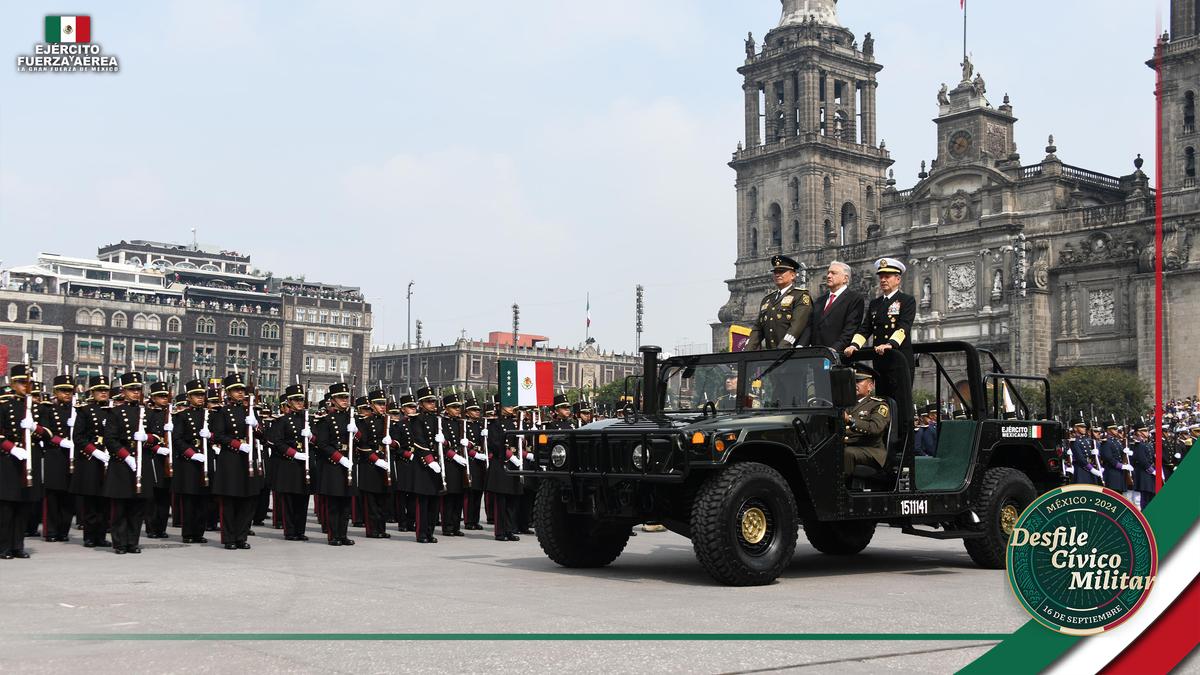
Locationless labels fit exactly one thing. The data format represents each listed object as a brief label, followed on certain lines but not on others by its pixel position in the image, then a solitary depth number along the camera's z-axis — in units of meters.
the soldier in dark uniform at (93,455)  14.48
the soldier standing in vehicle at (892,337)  11.70
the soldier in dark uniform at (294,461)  15.98
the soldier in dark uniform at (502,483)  16.66
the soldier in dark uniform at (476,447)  17.33
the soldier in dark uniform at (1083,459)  23.53
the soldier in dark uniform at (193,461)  15.27
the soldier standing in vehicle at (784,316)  11.85
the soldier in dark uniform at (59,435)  14.55
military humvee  10.20
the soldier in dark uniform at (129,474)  13.98
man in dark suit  11.72
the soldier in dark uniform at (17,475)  13.25
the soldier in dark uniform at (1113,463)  23.62
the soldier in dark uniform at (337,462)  15.30
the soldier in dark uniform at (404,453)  16.48
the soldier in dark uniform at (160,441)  15.18
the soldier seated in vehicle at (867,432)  11.39
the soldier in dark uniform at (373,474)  16.28
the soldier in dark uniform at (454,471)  17.00
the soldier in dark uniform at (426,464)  15.95
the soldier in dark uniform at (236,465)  14.81
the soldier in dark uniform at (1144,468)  23.83
